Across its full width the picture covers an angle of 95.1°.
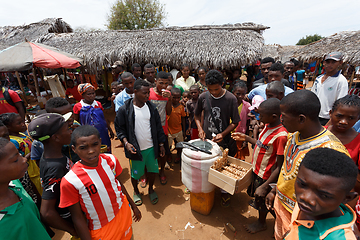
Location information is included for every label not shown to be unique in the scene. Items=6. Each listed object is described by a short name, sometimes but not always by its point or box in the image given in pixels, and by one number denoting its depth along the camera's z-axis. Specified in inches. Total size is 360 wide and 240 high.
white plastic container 89.6
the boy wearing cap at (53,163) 56.3
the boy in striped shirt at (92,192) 56.7
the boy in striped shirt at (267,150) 76.0
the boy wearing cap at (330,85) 124.6
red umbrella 204.5
